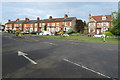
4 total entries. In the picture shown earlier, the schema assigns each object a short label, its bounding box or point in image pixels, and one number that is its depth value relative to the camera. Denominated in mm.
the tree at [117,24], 20372
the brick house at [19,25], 57265
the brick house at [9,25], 62065
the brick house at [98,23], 35979
